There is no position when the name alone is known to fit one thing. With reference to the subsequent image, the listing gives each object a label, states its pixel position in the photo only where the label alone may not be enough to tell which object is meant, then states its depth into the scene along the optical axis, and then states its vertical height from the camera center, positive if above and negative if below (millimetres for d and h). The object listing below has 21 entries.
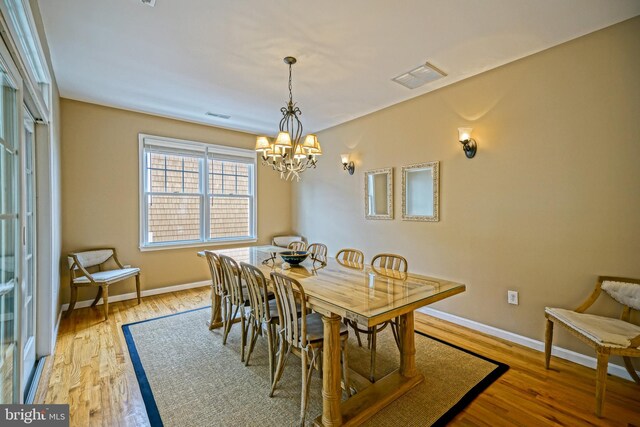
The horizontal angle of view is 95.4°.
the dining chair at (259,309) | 2225 -815
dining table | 1765 -591
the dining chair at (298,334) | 1882 -881
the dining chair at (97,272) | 3551 -874
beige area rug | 1923 -1371
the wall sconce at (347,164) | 4668 +715
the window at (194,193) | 4539 +242
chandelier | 2748 +591
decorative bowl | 2848 -490
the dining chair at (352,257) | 3215 -558
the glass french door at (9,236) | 1492 -167
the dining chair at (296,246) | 4051 -536
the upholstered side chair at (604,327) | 1913 -861
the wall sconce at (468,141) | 3156 +744
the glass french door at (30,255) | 2322 -401
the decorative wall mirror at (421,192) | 3561 +220
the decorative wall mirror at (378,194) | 4082 +217
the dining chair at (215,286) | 2939 -821
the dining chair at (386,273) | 2322 -583
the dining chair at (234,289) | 2601 -769
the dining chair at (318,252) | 3279 -552
